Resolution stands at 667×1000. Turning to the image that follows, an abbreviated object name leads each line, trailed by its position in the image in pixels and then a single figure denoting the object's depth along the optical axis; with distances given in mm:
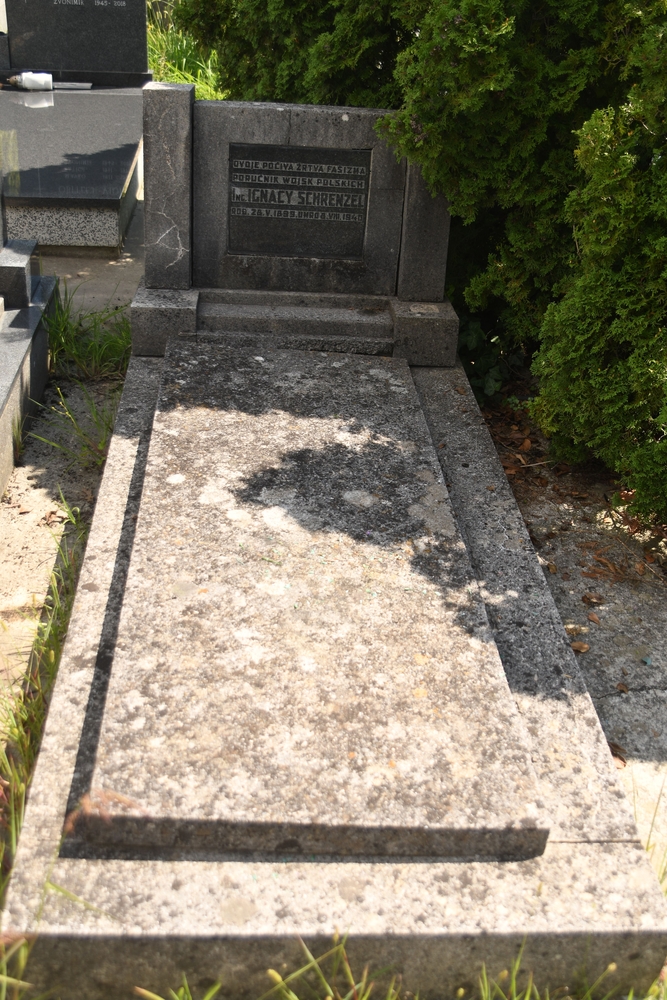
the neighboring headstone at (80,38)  8695
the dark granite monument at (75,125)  6543
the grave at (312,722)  2160
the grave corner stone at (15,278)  4676
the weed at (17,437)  4266
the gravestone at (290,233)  4414
